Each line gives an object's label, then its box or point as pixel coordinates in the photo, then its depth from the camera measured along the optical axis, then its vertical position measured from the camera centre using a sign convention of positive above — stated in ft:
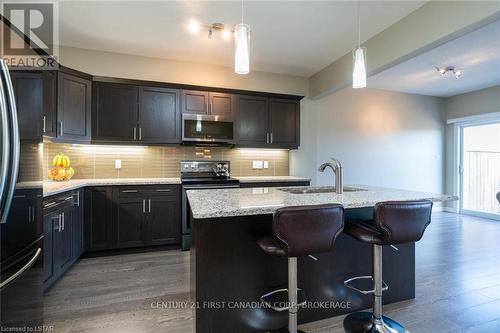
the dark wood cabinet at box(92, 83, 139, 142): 10.84 +2.36
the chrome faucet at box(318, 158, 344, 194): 6.86 -0.24
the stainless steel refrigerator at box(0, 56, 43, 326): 3.74 -0.81
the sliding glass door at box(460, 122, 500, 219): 16.99 -0.18
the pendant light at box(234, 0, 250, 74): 5.44 +2.63
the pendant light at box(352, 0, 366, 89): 6.38 +2.55
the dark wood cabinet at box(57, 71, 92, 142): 9.53 +2.35
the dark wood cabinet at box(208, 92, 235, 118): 12.43 +3.12
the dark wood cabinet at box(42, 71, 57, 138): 8.56 +2.20
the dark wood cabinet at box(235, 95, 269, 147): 12.88 +2.36
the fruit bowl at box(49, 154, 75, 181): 10.18 -0.15
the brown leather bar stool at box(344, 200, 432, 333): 5.07 -1.40
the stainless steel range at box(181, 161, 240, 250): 11.10 -0.61
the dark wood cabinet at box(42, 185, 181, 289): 8.73 -2.19
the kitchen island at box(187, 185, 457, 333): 5.13 -2.36
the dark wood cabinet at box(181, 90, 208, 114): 12.01 +3.13
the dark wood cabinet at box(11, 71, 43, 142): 4.19 +1.14
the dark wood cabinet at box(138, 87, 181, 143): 11.44 +2.36
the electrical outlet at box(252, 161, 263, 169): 14.33 +0.11
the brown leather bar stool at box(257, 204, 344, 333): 4.45 -1.23
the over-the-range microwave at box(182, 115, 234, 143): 11.90 +1.82
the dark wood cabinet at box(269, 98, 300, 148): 13.50 +2.40
